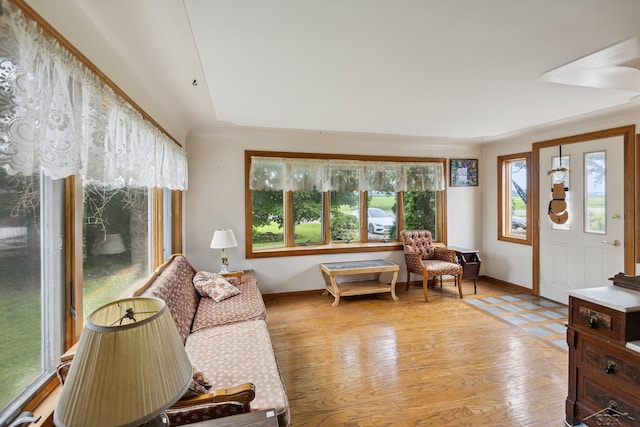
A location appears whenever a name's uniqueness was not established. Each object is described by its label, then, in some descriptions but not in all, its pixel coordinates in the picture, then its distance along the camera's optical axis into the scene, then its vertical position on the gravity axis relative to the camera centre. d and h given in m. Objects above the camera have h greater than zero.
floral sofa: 1.35 -0.89
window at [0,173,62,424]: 1.11 -0.29
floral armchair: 4.27 -0.71
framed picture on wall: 5.18 +0.67
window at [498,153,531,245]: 4.54 +0.20
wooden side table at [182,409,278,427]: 1.10 -0.77
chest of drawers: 1.53 -0.80
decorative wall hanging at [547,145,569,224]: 3.91 +0.19
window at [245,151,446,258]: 4.41 +0.17
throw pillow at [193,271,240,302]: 3.06 -0.78
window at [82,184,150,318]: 1.69 -0.20
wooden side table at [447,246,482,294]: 4.54 -0.78
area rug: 3.18 -1.26
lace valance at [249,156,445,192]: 4.38 +0.56
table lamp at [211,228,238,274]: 3.71 -0.34
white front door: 3.40 -0.14
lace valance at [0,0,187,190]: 0.90 +0.38
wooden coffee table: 4.12 -0.97
